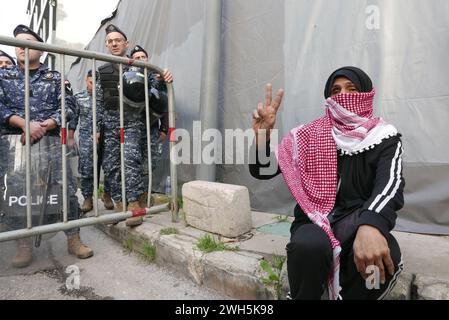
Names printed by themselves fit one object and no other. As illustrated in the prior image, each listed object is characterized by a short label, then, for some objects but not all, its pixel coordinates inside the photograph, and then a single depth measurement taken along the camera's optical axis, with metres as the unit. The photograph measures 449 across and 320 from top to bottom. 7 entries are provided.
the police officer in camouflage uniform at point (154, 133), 2.91
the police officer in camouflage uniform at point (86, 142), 2.99
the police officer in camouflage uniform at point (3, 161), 1.98
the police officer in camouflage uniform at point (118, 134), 2.57
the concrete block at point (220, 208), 2.17
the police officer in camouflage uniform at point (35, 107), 2.11
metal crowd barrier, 1.93
